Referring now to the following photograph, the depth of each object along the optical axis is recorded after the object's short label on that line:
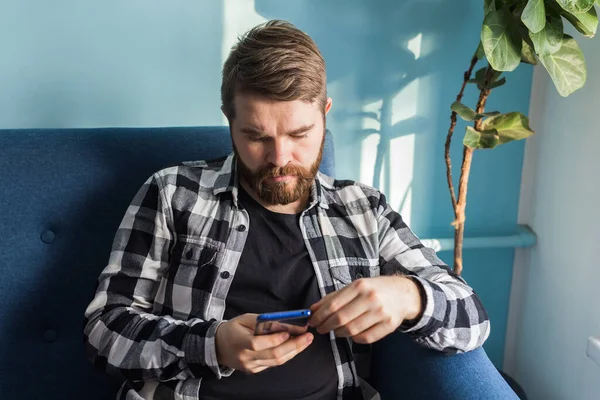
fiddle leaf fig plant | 1.18
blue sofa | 1.21
